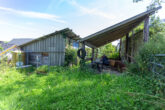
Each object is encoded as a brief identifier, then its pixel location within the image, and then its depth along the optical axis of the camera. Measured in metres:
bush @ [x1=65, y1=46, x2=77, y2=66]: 7.56
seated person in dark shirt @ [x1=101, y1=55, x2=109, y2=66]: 6.34
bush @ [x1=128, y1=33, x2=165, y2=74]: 2.73
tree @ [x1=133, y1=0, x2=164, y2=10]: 7.51
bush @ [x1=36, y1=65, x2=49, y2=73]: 5.83
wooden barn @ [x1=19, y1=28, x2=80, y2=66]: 7.52
